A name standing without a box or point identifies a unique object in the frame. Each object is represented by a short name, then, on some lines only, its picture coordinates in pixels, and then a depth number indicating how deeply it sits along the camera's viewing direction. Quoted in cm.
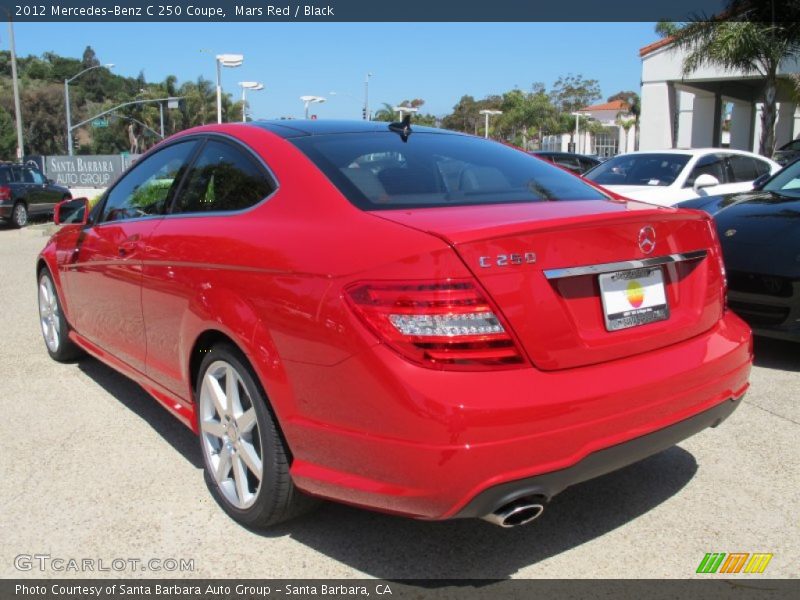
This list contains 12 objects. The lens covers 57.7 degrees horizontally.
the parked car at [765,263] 461
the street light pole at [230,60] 1778
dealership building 2559
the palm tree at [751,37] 1844
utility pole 2613
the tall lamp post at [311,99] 1948
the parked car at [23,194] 1711
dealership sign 2752
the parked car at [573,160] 1808
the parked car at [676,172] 930
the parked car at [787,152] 1820
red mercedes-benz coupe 214
